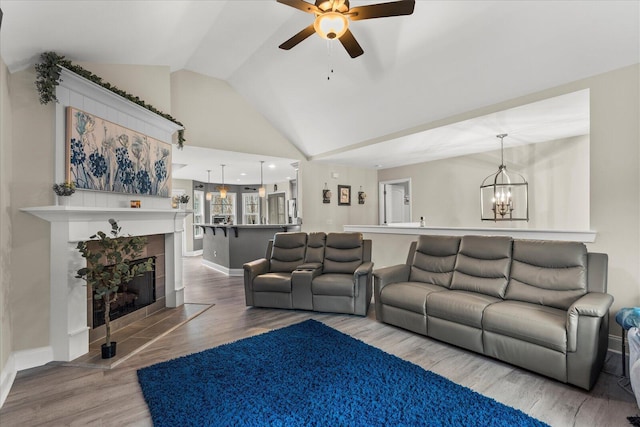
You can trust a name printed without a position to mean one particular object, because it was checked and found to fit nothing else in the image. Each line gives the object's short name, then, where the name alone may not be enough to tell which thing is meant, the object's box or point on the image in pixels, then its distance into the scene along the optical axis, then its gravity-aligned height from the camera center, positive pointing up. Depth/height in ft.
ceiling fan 7.07 +4.80
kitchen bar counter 21.59 -2.00
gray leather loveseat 12.42 -2.64
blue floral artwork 9.43 +2.04
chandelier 17.88 +1.01
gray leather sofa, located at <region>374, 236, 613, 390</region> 7.18 -2.63
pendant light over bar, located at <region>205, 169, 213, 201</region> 29.26 +2.50
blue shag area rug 6.15 -4.12
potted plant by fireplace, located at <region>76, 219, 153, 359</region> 8.79 -1.65
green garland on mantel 8.41 +3.92
